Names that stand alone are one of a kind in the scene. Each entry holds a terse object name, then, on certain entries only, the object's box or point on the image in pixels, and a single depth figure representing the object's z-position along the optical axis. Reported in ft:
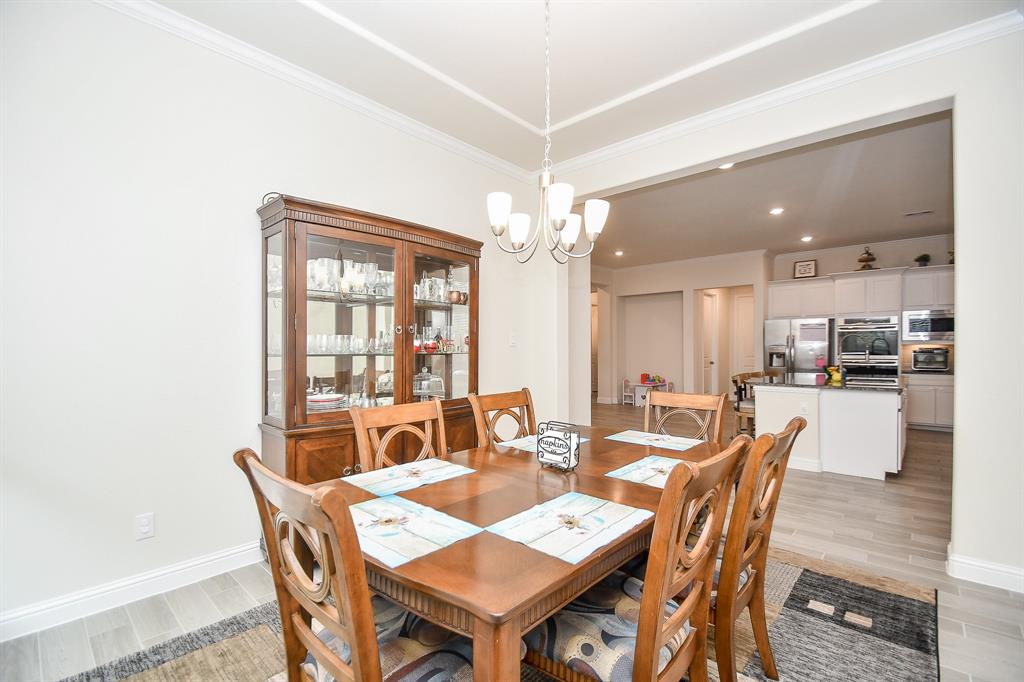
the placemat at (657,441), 6.97
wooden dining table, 2.77
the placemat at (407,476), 4.97
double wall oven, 21.36
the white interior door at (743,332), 29.48
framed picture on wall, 24.31
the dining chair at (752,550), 4.15
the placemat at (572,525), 3.56
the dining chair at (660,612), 3.18
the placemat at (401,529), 3.48
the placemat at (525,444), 6.78
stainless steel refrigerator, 22.72
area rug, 5.55
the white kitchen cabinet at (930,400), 21.29
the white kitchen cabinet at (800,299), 23.35
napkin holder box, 5.51
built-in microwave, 21.02
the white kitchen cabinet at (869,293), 21.59
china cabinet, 7.68
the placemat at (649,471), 5.24
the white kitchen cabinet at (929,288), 20.93
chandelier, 6.03
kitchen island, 13.47
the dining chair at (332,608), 2.67
